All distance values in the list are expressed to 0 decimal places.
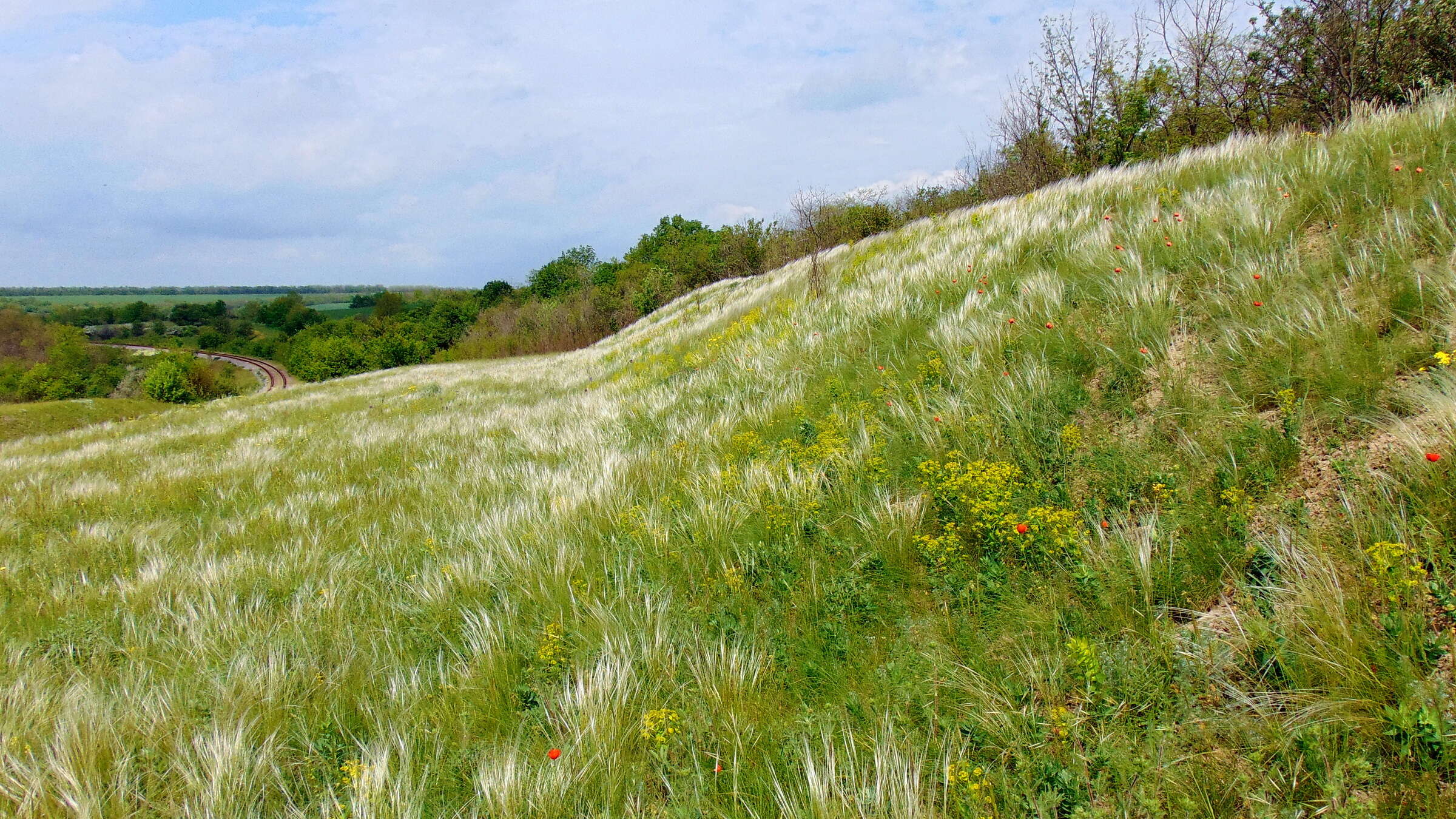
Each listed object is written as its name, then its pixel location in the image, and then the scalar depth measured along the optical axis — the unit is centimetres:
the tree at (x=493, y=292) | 10544
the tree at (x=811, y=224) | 2259
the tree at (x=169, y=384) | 7456
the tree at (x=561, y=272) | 9300
